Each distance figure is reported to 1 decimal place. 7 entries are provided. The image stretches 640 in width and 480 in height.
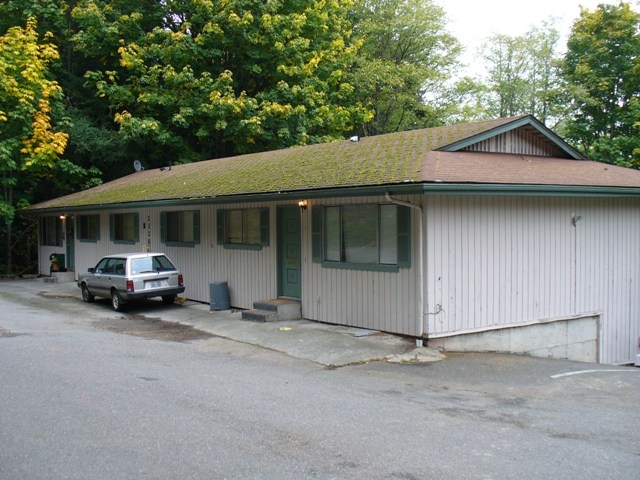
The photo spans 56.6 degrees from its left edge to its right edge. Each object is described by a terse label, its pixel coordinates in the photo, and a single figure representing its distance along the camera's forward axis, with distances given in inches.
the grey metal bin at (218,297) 607.8
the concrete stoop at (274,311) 519.5
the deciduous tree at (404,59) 1337.4
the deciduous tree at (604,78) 1162.0
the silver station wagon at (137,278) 599.2
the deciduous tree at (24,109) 943.7
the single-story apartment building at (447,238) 423.8
